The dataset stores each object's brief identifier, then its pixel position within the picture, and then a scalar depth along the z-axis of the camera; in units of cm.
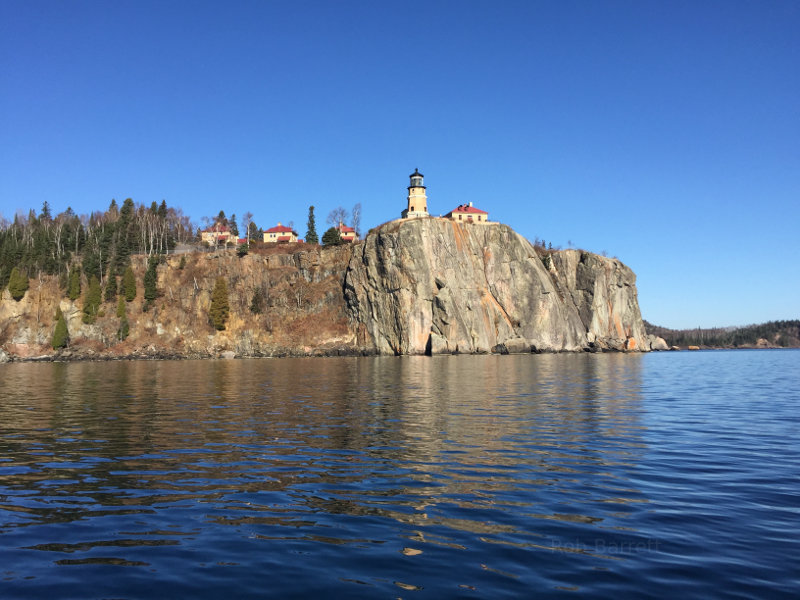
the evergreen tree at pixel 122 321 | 11425
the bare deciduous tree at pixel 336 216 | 15318
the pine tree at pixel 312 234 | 14212
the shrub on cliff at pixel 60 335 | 11056
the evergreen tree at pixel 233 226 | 16188
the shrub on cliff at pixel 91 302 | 11548
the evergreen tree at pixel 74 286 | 11738
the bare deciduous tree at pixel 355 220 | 15075
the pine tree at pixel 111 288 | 11912
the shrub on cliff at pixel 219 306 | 11700
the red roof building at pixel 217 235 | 14875
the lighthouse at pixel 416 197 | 13012
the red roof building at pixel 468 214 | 13762
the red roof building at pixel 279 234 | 15025
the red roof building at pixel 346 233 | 14862
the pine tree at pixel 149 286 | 11988
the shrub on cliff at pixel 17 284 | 11661
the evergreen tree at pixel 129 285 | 11969
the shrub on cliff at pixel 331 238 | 13288
